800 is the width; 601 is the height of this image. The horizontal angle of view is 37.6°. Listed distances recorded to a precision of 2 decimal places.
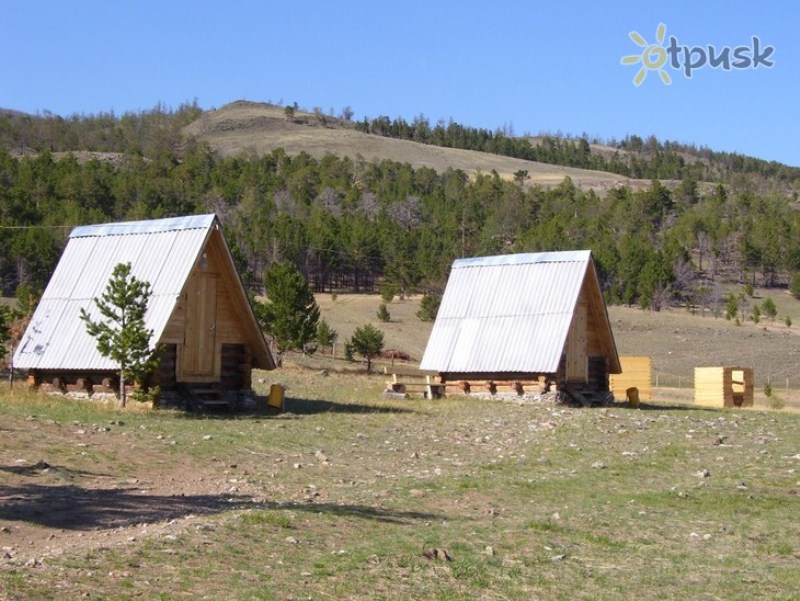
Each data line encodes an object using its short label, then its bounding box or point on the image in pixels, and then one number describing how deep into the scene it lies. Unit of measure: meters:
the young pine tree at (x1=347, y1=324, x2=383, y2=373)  59.81
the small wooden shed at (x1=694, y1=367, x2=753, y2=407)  45.56
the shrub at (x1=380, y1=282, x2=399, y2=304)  95.31
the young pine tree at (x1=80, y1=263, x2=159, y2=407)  26.64
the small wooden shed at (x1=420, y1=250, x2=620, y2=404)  37.22
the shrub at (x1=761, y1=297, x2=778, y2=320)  101.50
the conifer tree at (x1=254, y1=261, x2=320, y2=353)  54.41
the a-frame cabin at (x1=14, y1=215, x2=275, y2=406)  28.91
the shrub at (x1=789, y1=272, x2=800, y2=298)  117.06
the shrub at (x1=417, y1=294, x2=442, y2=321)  83.19
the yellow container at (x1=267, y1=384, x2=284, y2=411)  30.20
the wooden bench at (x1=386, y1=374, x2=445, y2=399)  37.41
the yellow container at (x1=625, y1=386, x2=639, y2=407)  39.22
